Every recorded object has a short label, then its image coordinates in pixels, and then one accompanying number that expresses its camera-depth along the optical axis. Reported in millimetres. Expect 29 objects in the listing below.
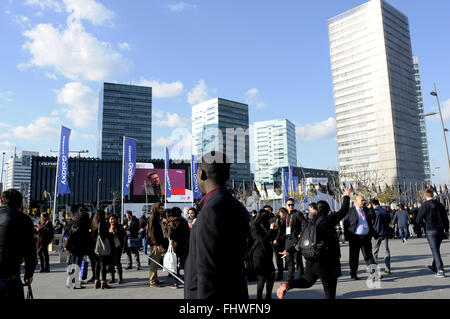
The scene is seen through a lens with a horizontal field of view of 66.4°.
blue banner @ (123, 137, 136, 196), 24250
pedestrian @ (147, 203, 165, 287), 9328
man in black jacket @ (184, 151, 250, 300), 2107
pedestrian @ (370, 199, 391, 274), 9830
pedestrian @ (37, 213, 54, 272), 12551
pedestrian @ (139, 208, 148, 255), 15552
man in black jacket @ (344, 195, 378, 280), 8945
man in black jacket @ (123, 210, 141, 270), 12543
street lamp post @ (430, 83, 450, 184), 23703
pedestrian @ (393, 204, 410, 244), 19234
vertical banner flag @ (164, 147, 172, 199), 29650
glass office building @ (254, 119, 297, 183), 185500
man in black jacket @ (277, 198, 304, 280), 9430
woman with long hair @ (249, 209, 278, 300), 6656
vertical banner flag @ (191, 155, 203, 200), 34119
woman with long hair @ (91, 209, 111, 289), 9148
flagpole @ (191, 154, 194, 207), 34031
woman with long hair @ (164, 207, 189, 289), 7693
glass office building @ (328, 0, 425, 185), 106438
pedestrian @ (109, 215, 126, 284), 9492
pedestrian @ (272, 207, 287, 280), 9945
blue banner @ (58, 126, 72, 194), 20141
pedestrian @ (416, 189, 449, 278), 8867
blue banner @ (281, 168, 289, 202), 38844
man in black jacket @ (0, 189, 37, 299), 4117
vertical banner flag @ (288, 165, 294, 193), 39519
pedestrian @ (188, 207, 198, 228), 10492
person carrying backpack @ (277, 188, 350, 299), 5641
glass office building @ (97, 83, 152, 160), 145625
